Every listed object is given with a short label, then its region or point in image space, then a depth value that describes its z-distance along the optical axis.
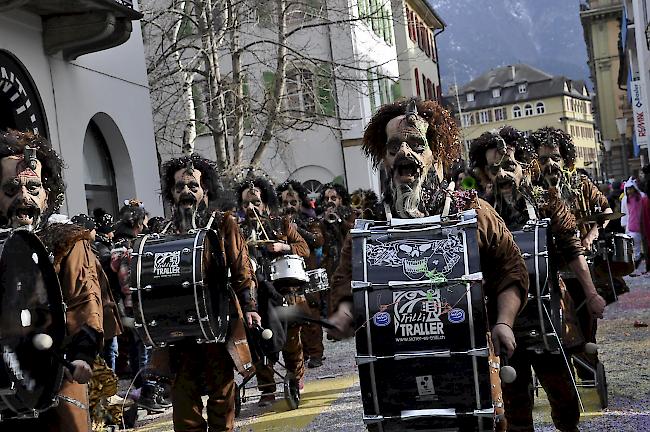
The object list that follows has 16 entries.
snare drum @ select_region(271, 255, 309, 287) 9.72
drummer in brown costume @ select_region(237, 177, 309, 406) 10.09
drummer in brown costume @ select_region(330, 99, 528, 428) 4.82
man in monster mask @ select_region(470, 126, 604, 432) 6.12
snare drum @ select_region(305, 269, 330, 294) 11.80
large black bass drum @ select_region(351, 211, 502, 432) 4.45
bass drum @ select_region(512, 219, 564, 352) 6.21
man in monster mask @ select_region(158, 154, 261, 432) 6.89
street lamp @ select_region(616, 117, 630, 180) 45.35
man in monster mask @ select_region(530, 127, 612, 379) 8.41
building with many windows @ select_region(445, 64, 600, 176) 135.25
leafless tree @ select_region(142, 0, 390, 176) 22.16
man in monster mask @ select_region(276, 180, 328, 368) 12.48
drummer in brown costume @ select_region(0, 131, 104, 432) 4.98
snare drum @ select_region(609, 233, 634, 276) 9.38
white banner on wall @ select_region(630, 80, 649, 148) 36.69
